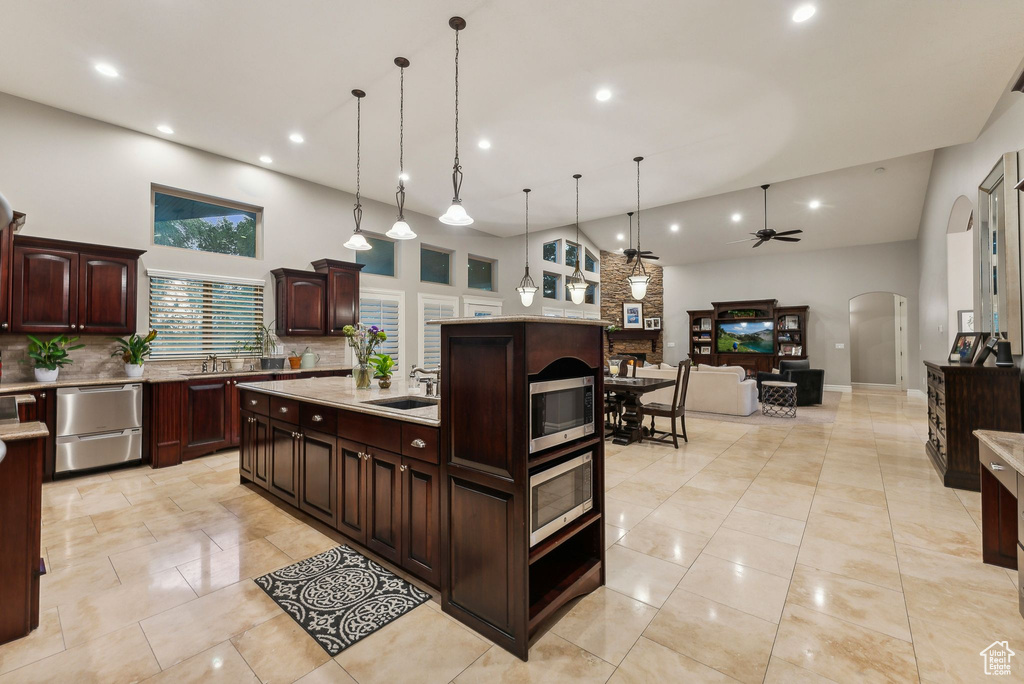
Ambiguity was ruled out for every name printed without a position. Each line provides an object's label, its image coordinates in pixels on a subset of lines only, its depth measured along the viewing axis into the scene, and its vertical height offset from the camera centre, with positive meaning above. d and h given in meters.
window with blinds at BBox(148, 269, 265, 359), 5.15 +0.43
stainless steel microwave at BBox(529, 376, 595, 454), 1.87 -0.30
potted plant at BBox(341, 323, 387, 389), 3.44 +0.00
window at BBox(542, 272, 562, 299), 11.25 +1.62
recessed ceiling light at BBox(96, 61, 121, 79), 3.81 +2.47
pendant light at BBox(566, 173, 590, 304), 7.65 +1.07
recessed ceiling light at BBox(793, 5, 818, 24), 3.04 +2.35
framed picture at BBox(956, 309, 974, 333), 5.58 +0.32
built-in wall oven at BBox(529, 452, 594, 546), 1.89 -0.70
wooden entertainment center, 11.01 +0.40
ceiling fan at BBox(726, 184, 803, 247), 7.78 +2.02
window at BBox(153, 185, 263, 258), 5.30 +1.61
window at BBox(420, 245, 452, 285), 8.26 +1.59
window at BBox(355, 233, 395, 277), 7.34 +1.54
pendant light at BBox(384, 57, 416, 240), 3.70 +1.02
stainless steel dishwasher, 4.05 -0.76
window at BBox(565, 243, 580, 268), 12.03 +2.62
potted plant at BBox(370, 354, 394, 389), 3.38 -0.18
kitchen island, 2.20 -0.70
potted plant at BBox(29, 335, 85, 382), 4.15 -0.07
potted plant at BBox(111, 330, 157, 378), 4.64 -0.04
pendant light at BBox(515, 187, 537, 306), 7.40 +0.99
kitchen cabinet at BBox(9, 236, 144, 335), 4.07 +0.61
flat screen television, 11.30 +0.22
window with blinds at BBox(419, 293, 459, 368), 8.01 +0.32
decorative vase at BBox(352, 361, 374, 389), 3.43 -0.22
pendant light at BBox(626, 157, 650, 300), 6.48 +1.00
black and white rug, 1.96 -1.26
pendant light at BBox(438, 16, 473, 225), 3.37 +1.04
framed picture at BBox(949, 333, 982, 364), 4.09 -0.02
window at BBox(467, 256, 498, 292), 9.24 +1.60
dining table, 5.16 -0.64
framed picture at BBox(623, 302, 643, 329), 13.34 +0.98
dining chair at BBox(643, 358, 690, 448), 5.08 -0.74
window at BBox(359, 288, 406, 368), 7.17 +0.58
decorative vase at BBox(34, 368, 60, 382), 4.14 -0.25
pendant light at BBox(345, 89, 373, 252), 4.09 +1.02
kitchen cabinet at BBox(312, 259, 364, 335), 6.26 +0.81
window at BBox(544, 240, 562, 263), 11.13 +2.50
